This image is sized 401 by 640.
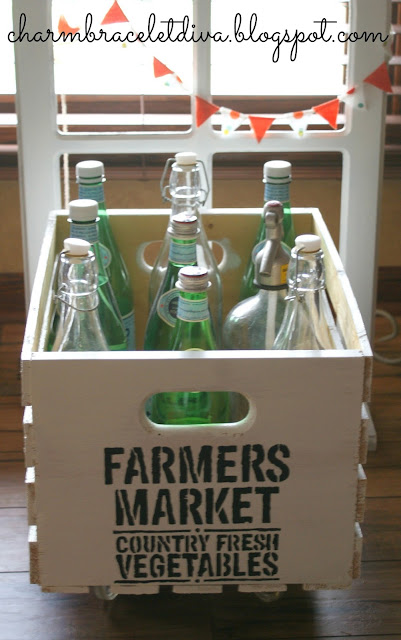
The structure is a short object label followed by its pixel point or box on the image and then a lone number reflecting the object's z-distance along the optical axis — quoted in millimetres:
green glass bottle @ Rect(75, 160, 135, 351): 1059
